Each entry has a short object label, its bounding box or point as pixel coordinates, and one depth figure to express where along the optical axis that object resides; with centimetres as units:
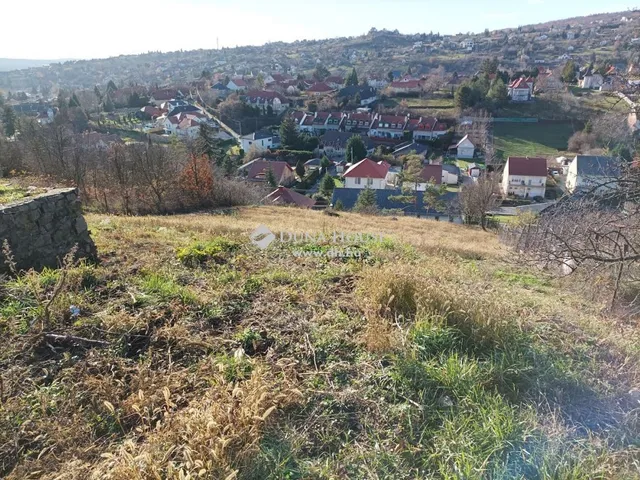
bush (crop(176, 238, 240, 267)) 496
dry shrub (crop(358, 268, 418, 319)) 355
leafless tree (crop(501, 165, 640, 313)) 474
